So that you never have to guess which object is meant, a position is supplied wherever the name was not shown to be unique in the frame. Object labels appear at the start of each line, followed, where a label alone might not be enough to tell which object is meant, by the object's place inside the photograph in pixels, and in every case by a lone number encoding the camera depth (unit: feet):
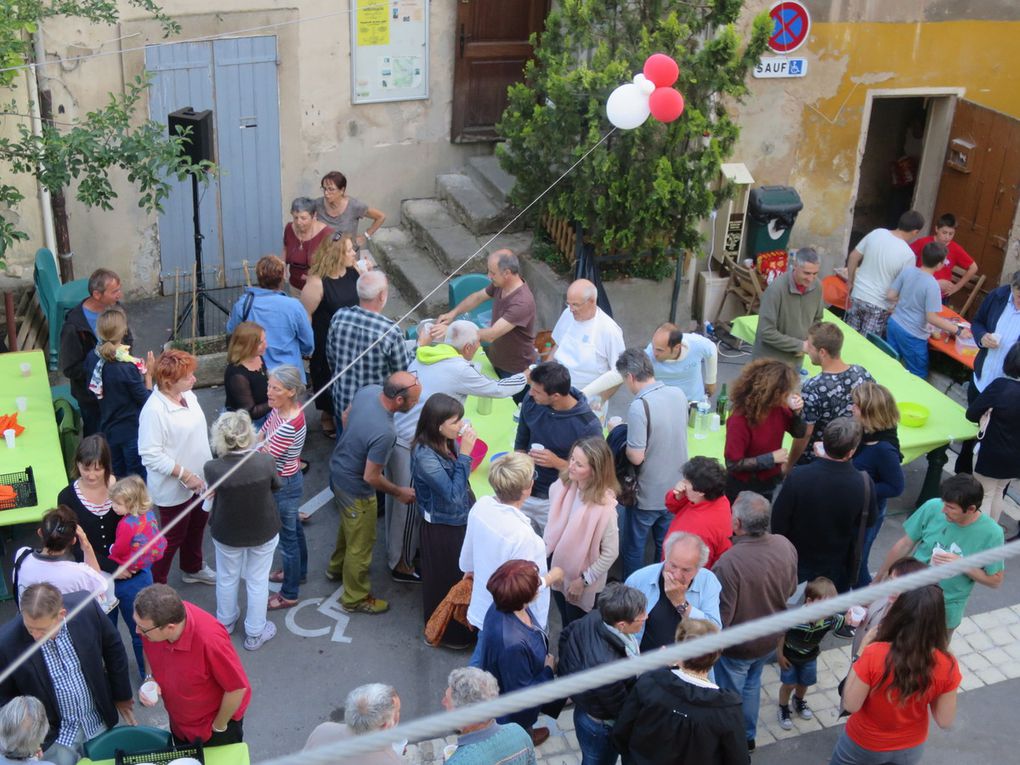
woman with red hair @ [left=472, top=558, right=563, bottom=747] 16.55
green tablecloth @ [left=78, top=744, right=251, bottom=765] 15.81
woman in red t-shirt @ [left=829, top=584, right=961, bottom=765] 15.39
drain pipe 30.63
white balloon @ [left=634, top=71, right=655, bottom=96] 27.68
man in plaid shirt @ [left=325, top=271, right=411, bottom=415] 23.81
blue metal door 32.86
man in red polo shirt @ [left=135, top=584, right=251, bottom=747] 15.39
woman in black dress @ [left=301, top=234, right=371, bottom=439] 26.32
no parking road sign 33.24
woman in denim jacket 19.90
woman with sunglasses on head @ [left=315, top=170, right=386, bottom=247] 29.91
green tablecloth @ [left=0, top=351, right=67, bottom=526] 21.25
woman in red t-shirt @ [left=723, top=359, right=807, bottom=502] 21.39
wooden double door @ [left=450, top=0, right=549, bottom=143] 36.04
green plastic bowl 24.94
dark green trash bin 34.45
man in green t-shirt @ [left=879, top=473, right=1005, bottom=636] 18.67
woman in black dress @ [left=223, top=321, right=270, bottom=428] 22.74
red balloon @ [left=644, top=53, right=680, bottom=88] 27.63
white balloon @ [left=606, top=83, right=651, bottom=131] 27.73
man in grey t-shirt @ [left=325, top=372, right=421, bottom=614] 20.85
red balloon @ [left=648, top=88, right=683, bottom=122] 27.32
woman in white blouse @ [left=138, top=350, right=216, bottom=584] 20.74
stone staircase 34.50
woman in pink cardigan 18.80
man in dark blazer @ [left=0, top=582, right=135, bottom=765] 15.46
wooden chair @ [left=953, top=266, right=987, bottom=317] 34.12
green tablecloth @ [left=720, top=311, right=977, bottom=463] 24.59
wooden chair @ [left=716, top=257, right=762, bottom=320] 33.96
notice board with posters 34.42
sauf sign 33.76
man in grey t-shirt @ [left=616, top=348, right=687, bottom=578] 20.80
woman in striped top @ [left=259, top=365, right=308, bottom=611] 20.72
